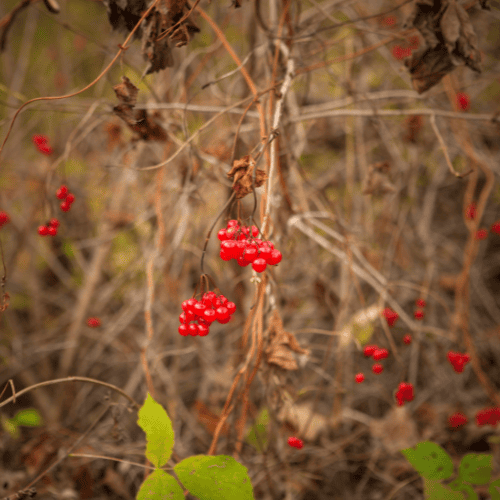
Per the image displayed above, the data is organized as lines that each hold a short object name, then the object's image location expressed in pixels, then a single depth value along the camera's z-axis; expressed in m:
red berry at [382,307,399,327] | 1.95
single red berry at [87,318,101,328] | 2.21
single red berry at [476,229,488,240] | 2.17
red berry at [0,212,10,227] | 1.97
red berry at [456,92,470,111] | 2.12
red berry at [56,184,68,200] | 1.92
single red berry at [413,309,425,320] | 2.00
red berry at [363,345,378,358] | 1.95
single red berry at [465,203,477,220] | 2.01
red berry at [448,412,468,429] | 2.01
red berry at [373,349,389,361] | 1.93
